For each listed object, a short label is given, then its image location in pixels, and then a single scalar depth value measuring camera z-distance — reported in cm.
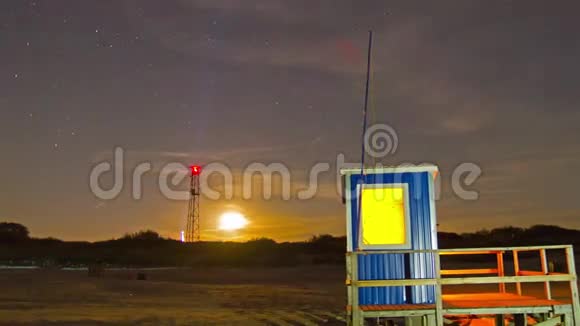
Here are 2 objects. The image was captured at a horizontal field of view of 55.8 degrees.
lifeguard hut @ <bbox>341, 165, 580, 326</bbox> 993
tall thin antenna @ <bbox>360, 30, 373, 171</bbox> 1008
